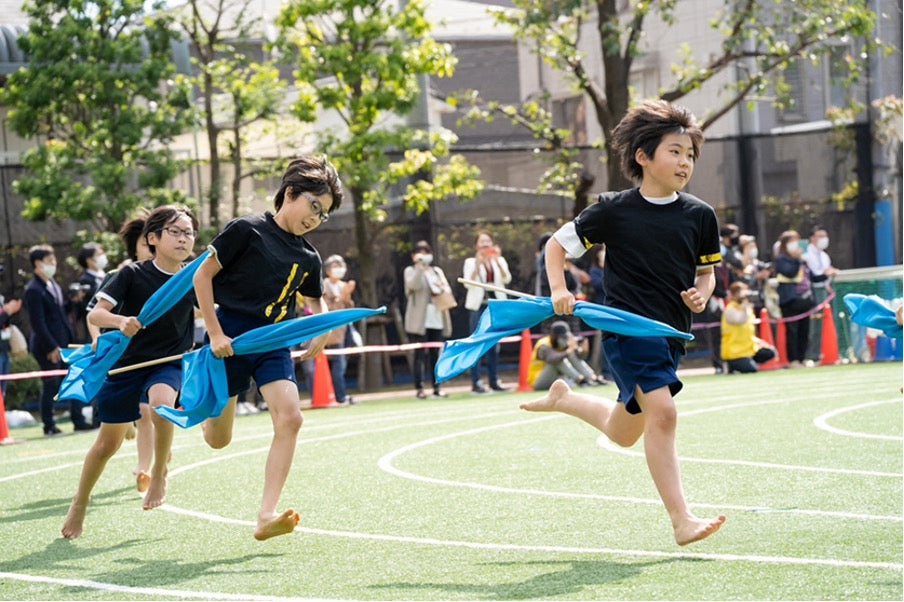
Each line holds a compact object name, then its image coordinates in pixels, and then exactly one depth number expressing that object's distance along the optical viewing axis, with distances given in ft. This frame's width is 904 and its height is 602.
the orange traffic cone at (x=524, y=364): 60.80
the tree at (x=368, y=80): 64.13
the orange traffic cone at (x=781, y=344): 65.87
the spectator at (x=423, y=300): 60.39
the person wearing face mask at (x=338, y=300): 57.93
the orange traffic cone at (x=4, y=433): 47.34
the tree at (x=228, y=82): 65.21
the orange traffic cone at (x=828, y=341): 66.08
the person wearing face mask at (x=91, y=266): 49.19
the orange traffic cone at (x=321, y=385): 57.11
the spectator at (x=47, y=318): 50.06
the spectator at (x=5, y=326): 53.11
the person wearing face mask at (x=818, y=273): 67.62
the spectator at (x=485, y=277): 59.72
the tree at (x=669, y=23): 69.77
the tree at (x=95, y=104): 60.39
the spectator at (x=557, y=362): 58.03
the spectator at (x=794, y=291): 65.62
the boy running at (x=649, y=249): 20.89
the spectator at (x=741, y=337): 61.87
